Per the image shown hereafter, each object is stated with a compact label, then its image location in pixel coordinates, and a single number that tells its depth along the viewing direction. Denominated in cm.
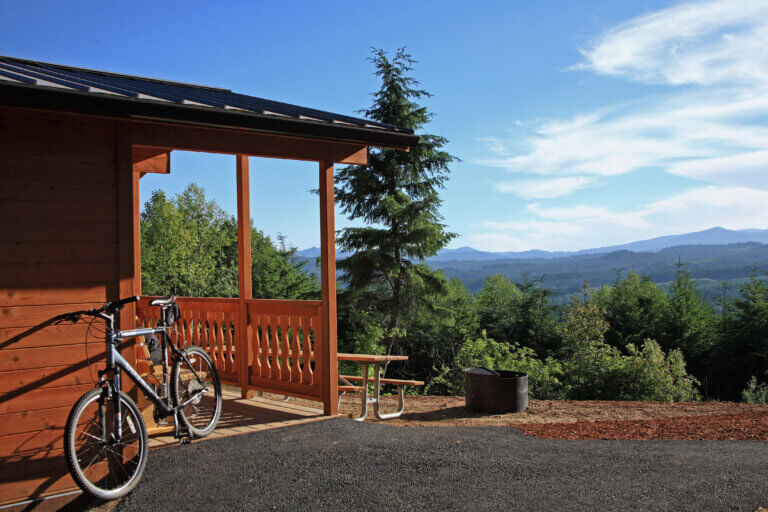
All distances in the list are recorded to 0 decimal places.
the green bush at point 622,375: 1191
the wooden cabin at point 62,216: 372
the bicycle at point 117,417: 359
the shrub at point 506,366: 1275
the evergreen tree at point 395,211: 2023
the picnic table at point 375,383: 625
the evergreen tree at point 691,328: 2053
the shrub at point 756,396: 1285
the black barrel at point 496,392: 782
